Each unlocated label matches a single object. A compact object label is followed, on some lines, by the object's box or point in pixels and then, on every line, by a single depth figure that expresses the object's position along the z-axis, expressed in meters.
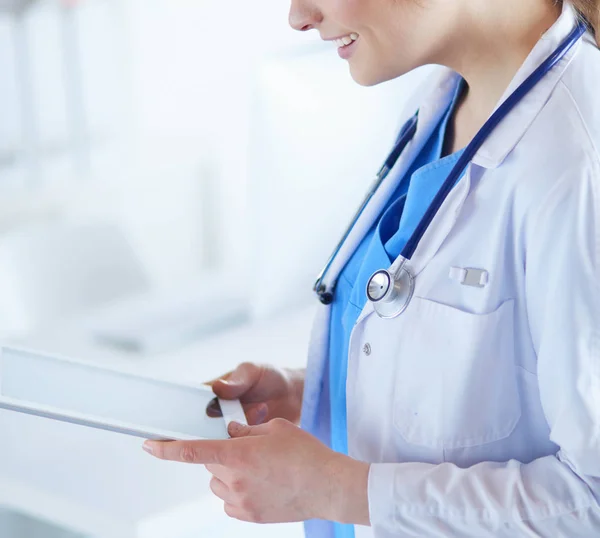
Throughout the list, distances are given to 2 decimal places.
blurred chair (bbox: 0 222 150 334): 2.57
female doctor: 1.23
